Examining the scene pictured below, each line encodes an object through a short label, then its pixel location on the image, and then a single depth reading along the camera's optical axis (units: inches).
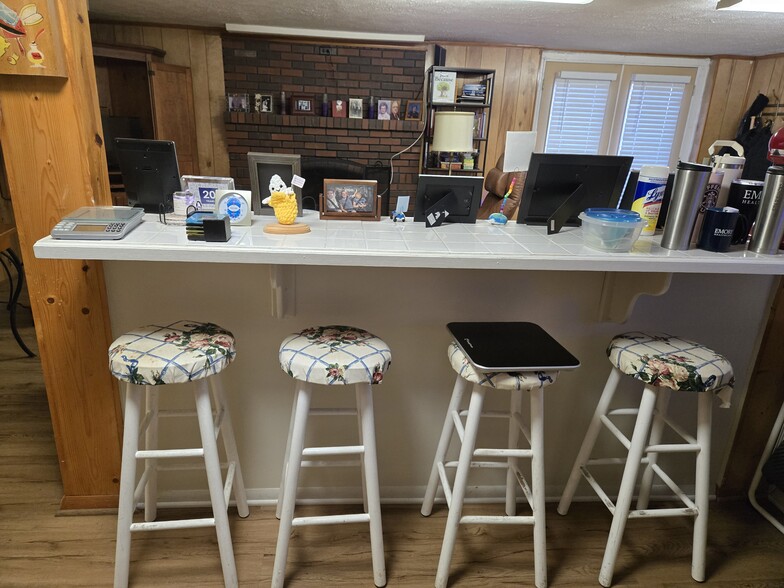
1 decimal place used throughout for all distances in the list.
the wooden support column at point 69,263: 52.7
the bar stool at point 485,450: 51.3
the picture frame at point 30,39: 48.6
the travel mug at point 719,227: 53.6
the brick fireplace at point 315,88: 187.6
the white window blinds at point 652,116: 215.0
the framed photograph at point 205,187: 56.2
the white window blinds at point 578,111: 212.7
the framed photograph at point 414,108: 194.1
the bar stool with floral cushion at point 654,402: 53.1
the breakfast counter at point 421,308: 52.4
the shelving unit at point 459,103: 188.4
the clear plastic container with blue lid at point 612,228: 51.5
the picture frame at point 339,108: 191.9
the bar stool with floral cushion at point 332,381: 49.1
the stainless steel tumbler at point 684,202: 52.1
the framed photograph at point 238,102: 188.5
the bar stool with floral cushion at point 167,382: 47.9
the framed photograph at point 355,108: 192.1
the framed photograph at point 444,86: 187.2
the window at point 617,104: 211.3
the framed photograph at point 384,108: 193.6
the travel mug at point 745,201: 56.0
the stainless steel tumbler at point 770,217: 52.6
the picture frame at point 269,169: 57.6
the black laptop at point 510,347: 50.6
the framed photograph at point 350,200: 60.6
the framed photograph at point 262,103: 189.8
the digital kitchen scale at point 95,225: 47.6
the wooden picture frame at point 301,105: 191.6
